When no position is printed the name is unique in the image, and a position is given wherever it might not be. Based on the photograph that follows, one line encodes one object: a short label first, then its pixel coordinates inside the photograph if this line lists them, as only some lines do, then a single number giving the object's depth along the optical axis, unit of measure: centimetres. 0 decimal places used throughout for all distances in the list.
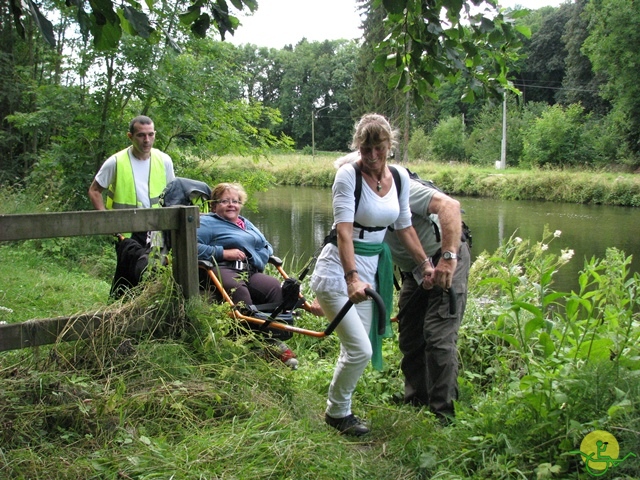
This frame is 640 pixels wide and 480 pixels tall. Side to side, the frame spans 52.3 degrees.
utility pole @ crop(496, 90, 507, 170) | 4288
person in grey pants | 382
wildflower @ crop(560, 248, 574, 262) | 568
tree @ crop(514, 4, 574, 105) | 6512
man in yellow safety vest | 532
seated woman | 480
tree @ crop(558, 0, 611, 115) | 5366
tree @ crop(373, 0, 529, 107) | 319
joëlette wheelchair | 430
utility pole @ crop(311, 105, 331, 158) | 8212
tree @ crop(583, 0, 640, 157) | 3584
